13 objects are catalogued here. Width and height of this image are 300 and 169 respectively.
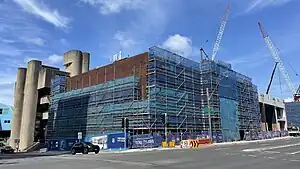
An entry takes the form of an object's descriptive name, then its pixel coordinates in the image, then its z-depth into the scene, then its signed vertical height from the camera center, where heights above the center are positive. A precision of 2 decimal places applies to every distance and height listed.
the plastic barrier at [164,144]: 28.52 -3.69
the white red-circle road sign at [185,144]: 27.92 -3.55
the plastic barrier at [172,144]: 28.35 -3.60
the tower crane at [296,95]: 102.19 +11.29
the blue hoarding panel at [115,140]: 27.65 -3.07
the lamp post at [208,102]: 33.37 +2.56
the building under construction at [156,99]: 32.57 +3.34
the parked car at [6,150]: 39.78 -6.26
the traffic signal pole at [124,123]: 24.47 -0.63
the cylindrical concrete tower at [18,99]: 59.72 +5.20
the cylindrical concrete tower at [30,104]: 53.33 +3.52
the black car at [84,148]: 23.69 -3.51
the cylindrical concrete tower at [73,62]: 56.86 +15.47
